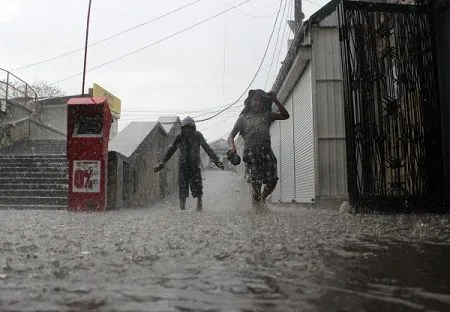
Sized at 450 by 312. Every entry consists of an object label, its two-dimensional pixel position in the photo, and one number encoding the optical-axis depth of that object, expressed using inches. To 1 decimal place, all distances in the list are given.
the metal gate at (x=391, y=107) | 238.4
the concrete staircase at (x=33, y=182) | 390.3
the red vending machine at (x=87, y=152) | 318.0
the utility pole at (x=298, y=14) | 593.4
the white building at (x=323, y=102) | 336.2
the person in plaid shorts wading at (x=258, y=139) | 275.3
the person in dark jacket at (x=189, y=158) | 316.2
